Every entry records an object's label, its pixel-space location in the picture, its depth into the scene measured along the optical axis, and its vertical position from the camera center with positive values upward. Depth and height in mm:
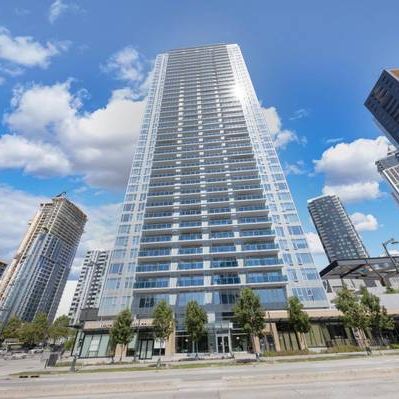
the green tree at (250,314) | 29606 +5120
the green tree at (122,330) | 32350 +4121
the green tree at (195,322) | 34469 +5089
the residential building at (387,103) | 94188 +88924
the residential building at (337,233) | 171500 +80622
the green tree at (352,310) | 29828 +5263
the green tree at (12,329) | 77119 +10930
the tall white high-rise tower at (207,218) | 46531 +28759
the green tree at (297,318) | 34812 +5239
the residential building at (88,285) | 154000 +46501
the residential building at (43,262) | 129500 +53469
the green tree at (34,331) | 77312 +10419
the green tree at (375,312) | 31062 +5141
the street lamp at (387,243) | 23077 +9411
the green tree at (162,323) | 31780 +4719
